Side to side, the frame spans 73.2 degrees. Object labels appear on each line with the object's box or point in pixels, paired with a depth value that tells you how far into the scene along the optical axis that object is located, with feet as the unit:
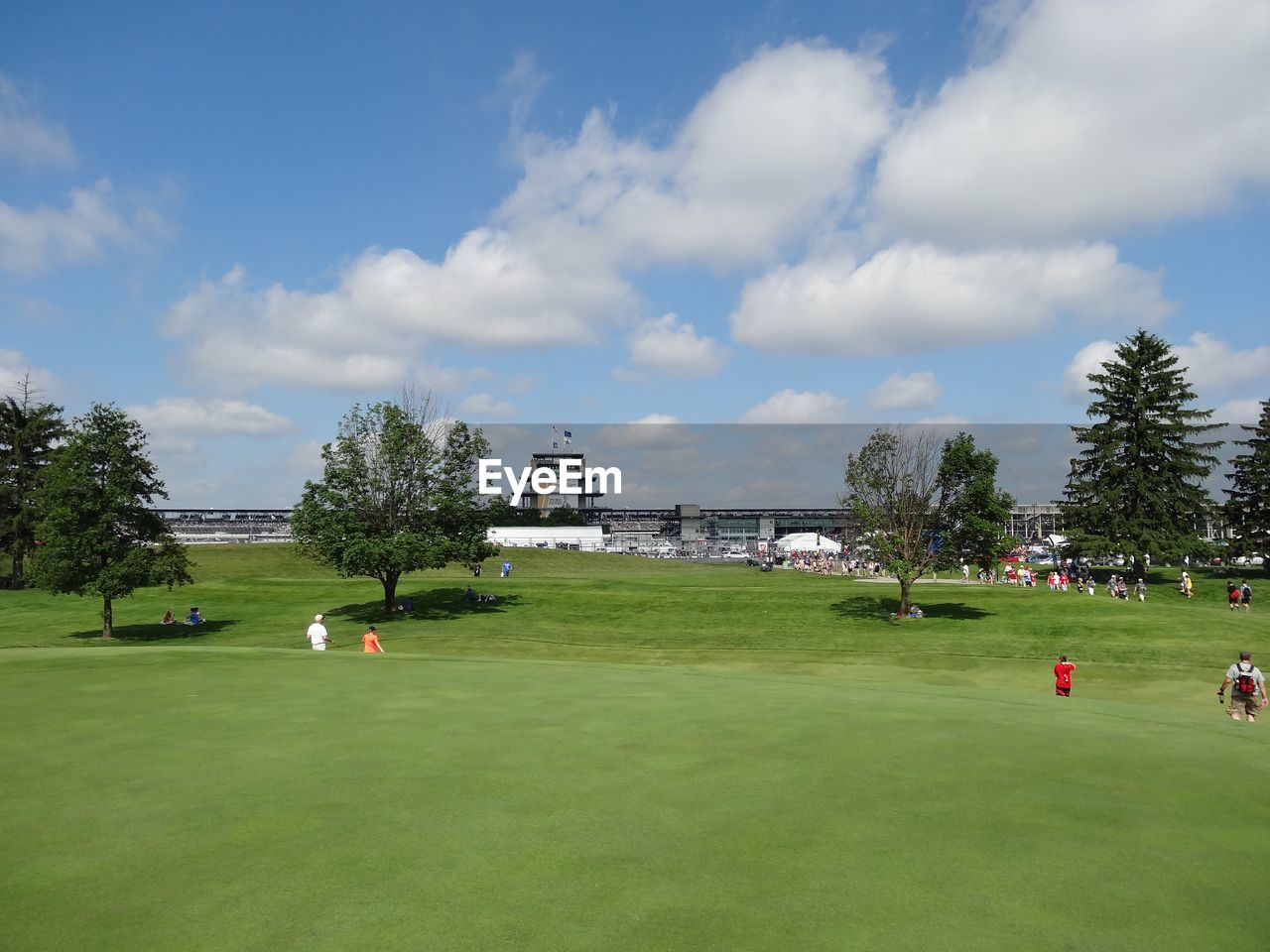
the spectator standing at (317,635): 100.68
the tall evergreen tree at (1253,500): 205.57
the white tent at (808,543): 423.23
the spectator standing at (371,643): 99.66
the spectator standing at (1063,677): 76.13
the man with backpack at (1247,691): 62.34
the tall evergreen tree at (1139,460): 209.87
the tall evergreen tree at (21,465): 208.95
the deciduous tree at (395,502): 150.61
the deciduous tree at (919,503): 145.18
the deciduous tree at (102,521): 131.75
